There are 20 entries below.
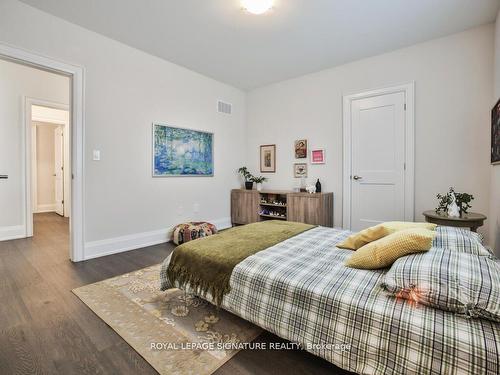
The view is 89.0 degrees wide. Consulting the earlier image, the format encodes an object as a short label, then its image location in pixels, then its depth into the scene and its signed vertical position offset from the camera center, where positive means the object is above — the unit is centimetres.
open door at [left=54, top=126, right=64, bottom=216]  575 +35
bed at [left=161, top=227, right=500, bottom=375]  92 -58
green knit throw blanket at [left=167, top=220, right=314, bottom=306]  163 -51
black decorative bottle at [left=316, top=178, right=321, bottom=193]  405 -5
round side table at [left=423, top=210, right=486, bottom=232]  237 -34
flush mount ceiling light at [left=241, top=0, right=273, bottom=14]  244 +174
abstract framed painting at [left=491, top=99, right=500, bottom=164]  238 +50
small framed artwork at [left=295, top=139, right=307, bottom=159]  432 +60
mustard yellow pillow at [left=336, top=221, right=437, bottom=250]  175 -34
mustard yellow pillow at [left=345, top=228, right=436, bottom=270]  135 -36
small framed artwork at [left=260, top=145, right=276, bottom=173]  471 +47
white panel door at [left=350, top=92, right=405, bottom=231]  345 +35
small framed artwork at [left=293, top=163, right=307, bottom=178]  434 +24
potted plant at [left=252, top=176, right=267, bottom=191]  468 +4
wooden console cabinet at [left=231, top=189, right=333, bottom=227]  382 -38
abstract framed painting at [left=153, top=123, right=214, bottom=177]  371 +49
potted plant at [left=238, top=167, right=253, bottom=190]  477 +12
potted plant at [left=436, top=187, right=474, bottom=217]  250 -16
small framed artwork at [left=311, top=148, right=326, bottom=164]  412 +45
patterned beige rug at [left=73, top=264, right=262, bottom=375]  140 -95
